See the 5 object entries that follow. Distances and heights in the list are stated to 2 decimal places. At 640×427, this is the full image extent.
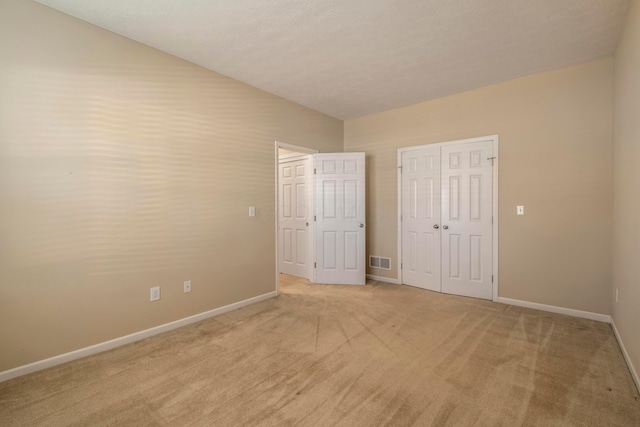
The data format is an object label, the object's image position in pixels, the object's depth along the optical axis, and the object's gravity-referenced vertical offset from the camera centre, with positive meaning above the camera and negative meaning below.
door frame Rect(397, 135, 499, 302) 3.55 +0.07
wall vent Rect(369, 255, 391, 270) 4.59 -0.83
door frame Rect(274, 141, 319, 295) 3.87 +0.56
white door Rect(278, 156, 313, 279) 4.76 -0.11
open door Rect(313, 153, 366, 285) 4.47 -0.11
